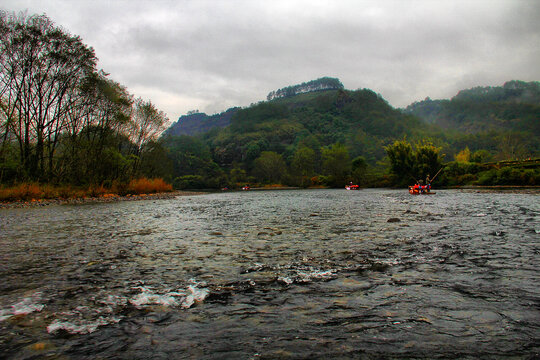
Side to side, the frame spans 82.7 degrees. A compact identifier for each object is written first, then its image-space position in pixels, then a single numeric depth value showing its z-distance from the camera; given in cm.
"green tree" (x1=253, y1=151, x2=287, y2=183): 12369
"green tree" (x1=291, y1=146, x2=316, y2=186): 11569
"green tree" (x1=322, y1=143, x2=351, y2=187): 8906
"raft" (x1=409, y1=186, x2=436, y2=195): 3192
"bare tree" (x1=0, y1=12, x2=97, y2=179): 2592
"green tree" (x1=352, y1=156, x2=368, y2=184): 8256
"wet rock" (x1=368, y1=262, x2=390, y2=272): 429
